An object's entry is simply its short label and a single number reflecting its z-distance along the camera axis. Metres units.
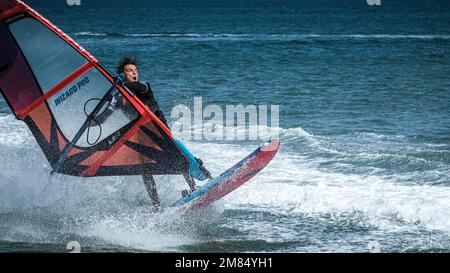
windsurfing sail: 13.31
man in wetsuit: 13.53
